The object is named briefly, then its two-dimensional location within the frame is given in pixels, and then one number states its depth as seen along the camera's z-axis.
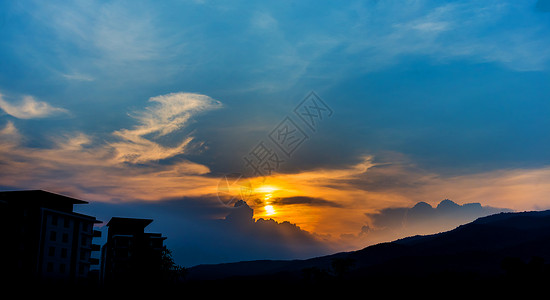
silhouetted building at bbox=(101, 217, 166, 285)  90.94
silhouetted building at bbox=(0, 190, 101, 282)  68.19
